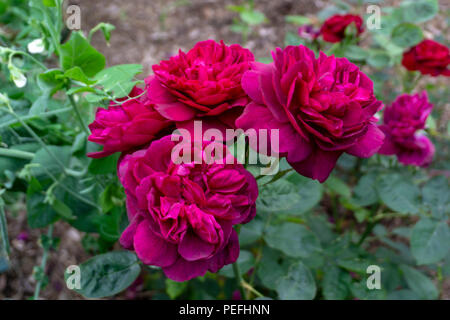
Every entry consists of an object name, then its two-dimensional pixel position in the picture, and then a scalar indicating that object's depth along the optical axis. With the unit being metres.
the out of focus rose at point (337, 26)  1.37
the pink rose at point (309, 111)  0.60
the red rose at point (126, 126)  0.65
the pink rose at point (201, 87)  0.65
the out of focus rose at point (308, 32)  1.55
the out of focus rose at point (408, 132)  1.17
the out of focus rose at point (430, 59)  1.36
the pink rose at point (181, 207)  0.59
